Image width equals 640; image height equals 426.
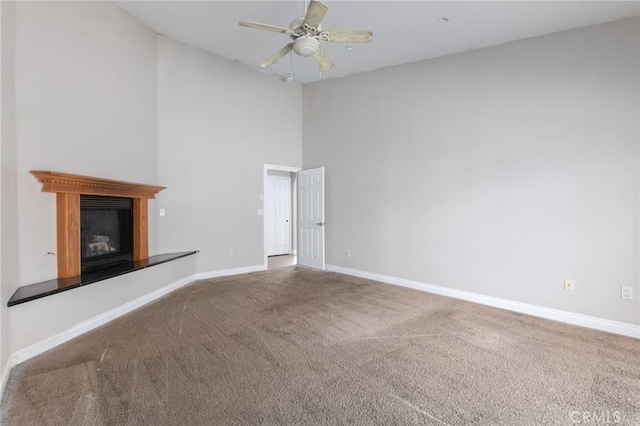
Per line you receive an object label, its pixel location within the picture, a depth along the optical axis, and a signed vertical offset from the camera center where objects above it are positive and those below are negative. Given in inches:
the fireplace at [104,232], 129.0 -8.7
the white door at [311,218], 233.5 -4.5
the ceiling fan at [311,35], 103.3 +63.5
